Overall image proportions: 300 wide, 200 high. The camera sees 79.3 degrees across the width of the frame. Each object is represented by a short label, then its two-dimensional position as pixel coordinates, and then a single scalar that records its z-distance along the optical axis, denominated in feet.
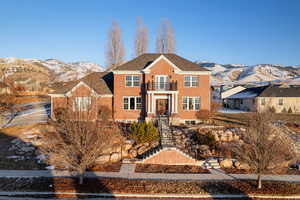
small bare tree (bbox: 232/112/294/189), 30.66
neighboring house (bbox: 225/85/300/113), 114.21
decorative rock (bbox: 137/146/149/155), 46.99
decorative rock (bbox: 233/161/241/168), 41.48
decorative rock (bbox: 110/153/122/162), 43.17
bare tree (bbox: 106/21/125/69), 137.59
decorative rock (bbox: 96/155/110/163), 41.43
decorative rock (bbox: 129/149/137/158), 46.03
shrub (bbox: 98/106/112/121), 69.78
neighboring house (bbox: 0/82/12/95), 104.83
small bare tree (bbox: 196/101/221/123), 71.77
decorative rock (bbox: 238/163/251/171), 40.67
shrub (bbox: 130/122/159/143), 49.44
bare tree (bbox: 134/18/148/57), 137.90
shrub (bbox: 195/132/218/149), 50.96
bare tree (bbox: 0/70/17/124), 80.39
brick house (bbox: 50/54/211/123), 72.08
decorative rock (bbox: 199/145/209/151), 49.52
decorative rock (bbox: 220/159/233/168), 42.06
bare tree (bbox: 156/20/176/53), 133.66
